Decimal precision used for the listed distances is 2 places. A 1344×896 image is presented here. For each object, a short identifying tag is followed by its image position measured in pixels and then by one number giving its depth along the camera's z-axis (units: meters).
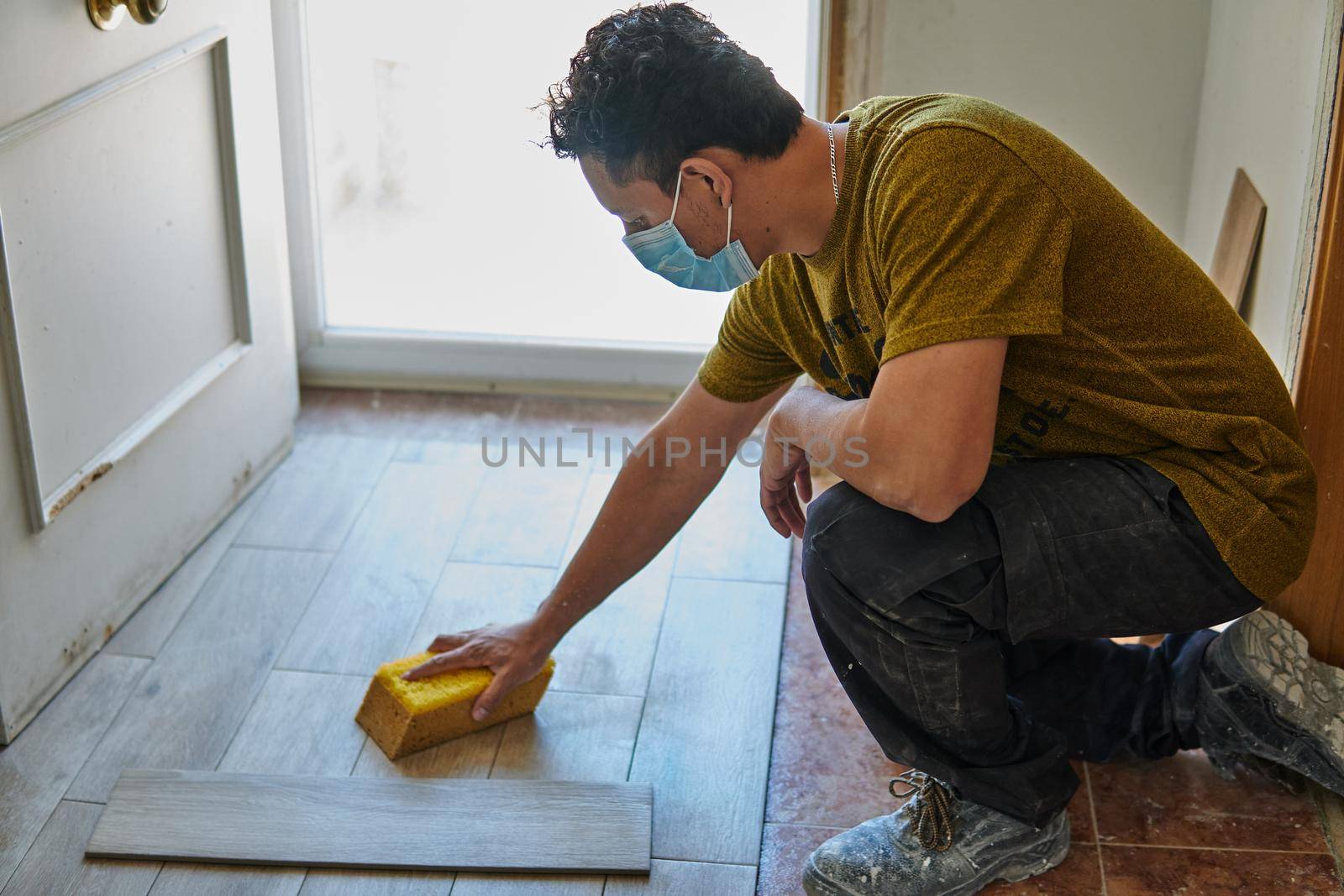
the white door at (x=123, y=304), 1.85
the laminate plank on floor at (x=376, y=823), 1.65
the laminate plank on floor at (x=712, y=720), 1.72
